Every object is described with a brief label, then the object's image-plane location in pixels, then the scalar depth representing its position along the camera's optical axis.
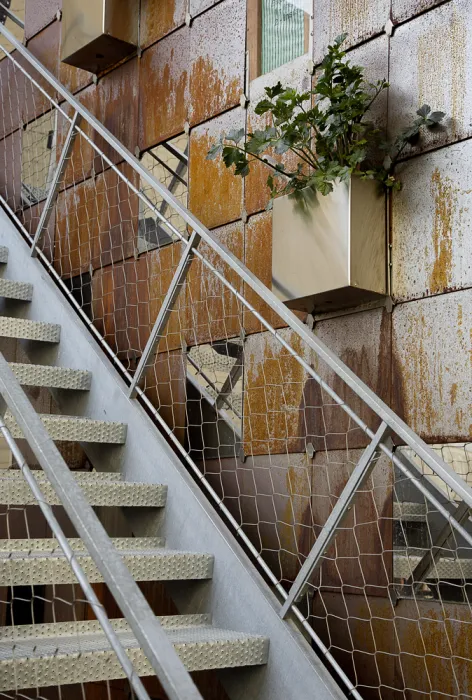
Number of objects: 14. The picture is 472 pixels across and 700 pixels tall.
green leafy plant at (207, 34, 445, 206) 2.57
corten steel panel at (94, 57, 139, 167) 3.83
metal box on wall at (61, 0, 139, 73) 3.79
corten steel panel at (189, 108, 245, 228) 3.28
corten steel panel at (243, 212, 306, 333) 3.07
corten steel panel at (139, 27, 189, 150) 3.58
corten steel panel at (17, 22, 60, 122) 4.44
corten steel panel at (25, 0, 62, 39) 4.48
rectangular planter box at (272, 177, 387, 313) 2.57
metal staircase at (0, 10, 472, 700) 2.09
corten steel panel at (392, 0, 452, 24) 2.64
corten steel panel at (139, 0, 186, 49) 3.64
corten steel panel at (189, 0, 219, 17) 3.49
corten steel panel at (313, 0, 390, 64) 2.79
